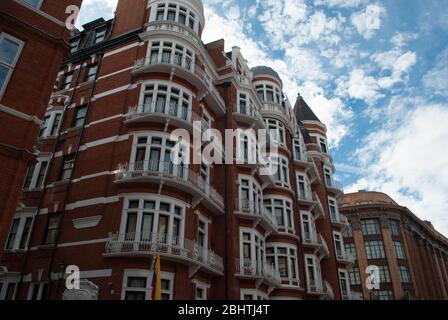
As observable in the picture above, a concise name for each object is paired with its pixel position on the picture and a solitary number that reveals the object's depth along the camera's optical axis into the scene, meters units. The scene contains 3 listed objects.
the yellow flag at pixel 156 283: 12.39
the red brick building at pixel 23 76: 12.93
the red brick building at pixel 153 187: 18.31
